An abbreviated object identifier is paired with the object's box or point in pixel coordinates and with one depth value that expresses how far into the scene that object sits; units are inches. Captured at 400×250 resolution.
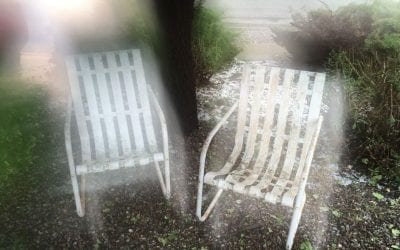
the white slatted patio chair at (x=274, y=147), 109.8
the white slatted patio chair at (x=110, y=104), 132.6
